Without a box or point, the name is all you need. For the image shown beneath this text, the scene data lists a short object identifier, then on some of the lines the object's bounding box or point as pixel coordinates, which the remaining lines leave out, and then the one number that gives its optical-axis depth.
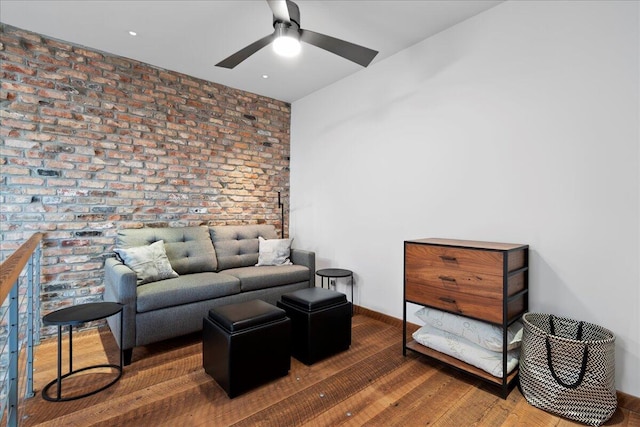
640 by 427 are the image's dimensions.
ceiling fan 1.97
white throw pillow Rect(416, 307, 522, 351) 2.06
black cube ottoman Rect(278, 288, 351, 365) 2.38
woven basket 1.72
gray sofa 2.40
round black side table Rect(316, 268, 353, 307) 3.25
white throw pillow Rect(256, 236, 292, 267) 3.59
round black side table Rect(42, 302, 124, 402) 1.90
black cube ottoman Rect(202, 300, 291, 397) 1.96
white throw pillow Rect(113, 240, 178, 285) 2.70
